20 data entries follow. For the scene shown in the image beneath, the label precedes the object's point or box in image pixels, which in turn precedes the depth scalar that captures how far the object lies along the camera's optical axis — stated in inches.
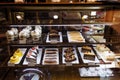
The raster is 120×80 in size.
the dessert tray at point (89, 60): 67.5
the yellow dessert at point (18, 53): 70.6
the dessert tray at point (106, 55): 68.1
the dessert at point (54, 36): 67.8
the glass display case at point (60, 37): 61.3
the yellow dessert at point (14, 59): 66.8
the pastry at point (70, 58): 67.5
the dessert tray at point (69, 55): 67.4
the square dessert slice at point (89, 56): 68.9
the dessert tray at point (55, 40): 65.7
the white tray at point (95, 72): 78.4
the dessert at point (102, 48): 72.9
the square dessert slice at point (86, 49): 74.1
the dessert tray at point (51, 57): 67.8
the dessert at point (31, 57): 67.4
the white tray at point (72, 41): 65.2
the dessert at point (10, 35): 65.8
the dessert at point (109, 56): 68.1
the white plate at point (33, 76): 72.3
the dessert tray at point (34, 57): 66.9
